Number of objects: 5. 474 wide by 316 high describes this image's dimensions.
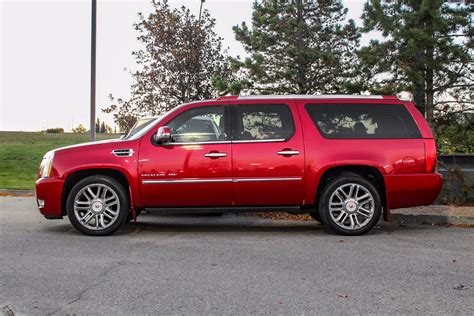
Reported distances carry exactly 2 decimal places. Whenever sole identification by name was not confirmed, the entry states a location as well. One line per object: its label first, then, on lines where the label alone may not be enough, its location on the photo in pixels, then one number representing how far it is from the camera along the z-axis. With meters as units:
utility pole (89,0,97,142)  13.46
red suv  7.24
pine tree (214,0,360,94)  15.37
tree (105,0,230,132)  17.23
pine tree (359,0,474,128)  11.47
